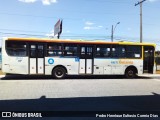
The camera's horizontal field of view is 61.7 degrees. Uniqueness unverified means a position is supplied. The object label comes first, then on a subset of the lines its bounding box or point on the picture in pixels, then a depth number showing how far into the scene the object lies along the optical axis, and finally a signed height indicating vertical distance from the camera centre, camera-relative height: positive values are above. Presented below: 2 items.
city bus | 8.69 +0.05
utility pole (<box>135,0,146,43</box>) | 15.29 +2.86
